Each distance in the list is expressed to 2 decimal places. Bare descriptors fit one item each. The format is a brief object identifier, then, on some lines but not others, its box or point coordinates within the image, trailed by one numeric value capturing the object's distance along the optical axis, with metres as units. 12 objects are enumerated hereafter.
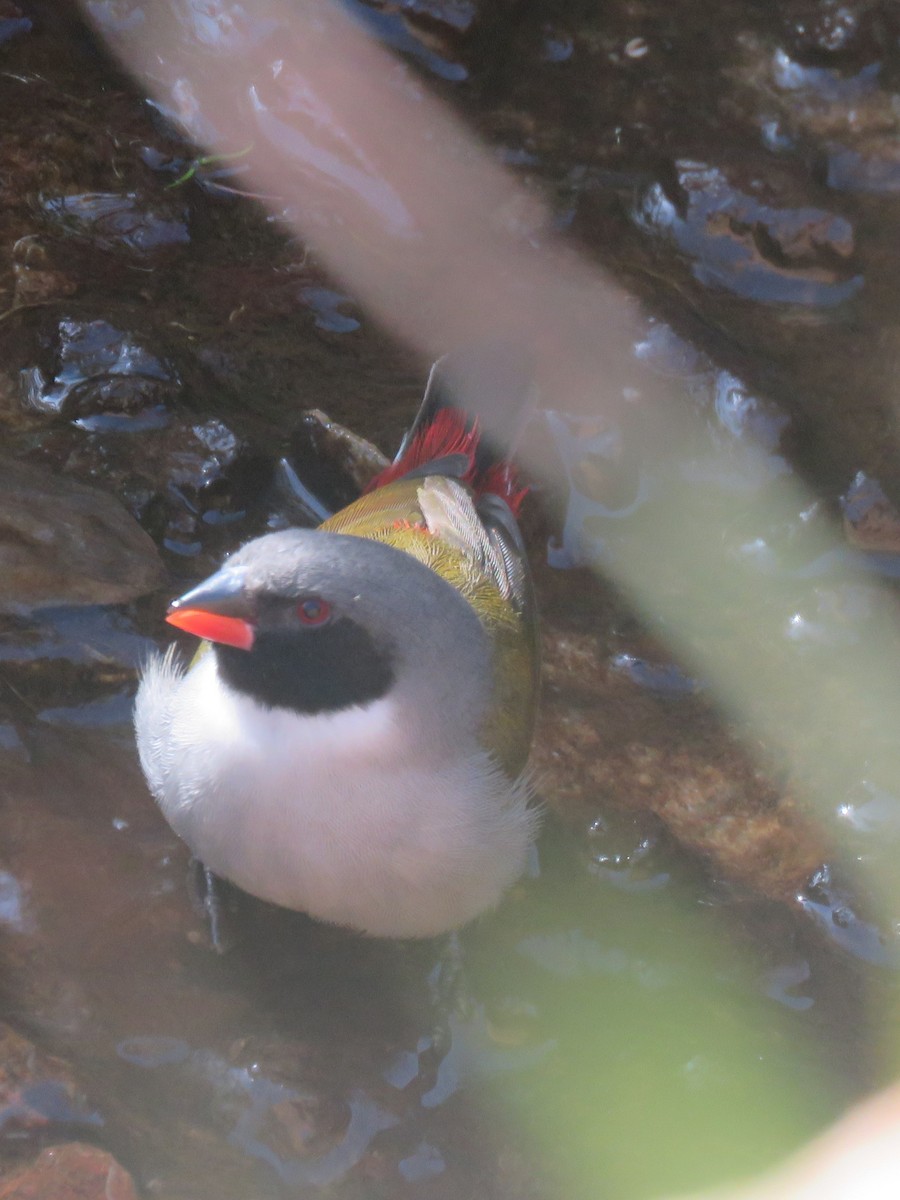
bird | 5.05
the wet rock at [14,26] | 7.14
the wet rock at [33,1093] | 4.74
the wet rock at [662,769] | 6.51
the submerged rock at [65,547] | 6.50
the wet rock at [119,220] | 7.33
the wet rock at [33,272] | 7.36
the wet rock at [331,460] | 7.45
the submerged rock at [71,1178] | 4.54
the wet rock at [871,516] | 6.76
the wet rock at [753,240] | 6.44
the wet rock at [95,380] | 7.34
